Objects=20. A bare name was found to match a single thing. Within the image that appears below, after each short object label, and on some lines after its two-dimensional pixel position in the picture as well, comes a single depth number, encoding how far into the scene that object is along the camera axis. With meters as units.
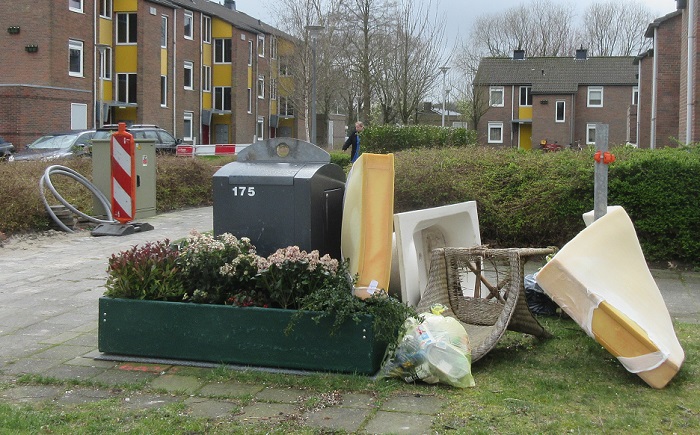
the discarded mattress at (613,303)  4.85
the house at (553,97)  61.12
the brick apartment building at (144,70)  36.78
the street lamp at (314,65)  23.88
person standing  20.06
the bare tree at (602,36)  79.75
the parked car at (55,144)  23.40
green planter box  5.04
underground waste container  5.62
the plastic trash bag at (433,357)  4.88
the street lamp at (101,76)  39.59
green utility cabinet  13.55
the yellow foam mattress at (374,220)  5.18
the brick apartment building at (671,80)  20.86
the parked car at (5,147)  28.75
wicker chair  5.48
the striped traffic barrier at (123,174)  12.29
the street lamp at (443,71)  37.31
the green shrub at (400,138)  25.56
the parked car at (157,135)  29.09
